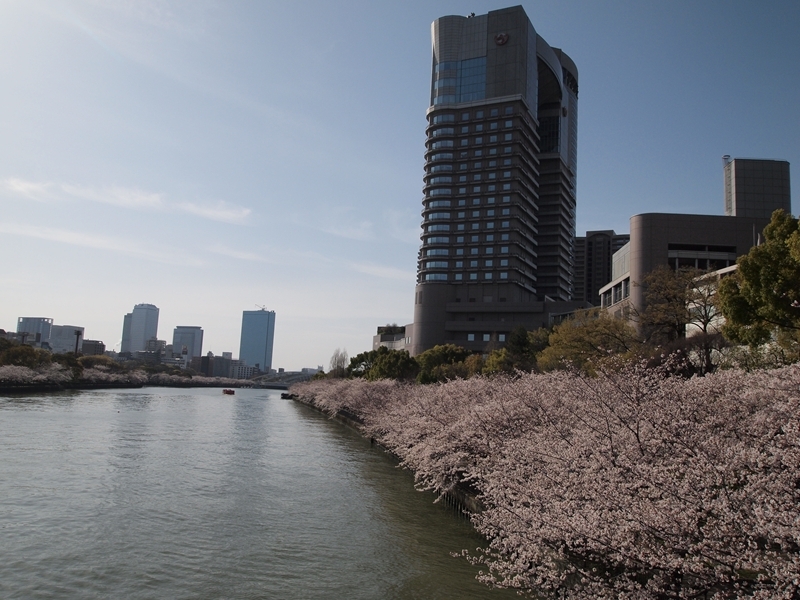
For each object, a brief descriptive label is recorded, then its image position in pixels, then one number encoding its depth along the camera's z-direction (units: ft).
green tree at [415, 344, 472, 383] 257.34
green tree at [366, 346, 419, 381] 223.51
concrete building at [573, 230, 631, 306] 650.02
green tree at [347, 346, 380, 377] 303.09
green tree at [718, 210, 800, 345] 74.84
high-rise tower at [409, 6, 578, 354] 400.06
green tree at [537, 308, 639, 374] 132.26
